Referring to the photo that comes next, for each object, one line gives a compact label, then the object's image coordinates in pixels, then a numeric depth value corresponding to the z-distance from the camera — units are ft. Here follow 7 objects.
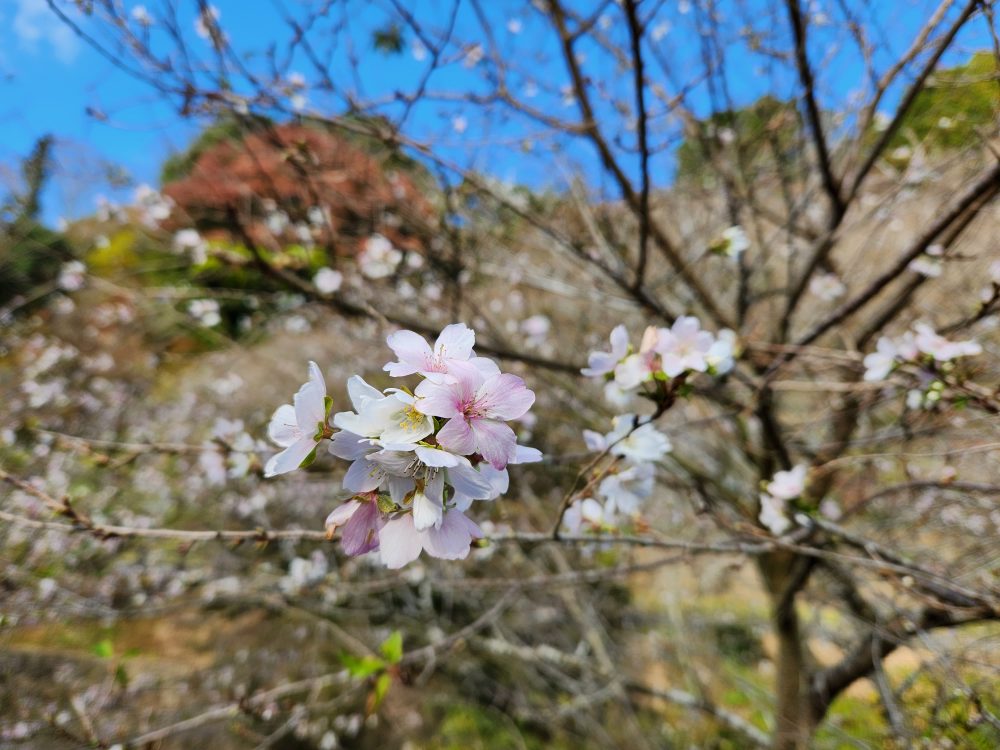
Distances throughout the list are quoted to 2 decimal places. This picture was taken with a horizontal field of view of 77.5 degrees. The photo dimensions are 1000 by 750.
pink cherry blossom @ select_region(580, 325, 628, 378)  0.80
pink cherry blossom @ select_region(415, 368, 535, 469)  0.53
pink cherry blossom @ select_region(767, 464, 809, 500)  1.07
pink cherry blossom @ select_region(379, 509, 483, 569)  0.56
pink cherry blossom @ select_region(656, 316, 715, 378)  0.71
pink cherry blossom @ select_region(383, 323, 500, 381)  0.55
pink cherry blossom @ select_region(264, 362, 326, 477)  0.55
